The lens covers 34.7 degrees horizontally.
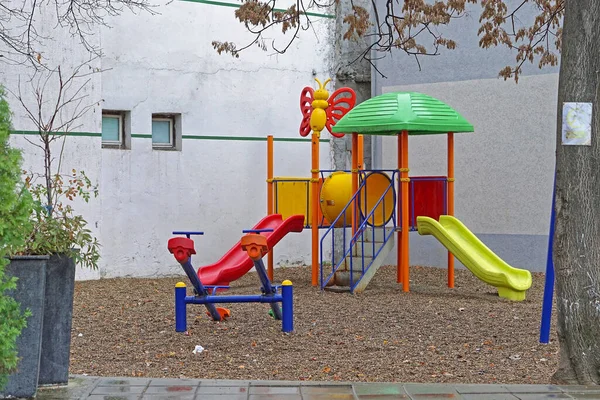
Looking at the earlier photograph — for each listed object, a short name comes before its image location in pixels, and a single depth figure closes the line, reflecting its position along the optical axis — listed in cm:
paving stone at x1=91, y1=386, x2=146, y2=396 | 629
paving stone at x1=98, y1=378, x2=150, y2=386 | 660
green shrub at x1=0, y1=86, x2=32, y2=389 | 534
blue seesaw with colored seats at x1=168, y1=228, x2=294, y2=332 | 838
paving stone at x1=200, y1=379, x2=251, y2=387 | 659
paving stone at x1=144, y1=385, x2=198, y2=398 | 628
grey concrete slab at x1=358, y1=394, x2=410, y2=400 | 619
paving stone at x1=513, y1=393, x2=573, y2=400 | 622
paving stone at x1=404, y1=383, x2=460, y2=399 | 628
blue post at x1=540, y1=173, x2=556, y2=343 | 766
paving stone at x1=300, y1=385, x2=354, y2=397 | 635
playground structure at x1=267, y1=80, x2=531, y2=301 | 1216
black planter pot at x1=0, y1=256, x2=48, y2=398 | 591
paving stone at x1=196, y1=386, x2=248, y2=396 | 632
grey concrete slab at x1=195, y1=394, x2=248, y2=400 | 614
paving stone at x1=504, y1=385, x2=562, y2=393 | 642
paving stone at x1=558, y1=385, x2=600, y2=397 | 645
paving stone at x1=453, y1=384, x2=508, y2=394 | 641
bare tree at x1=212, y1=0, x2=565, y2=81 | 944
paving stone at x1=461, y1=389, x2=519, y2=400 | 620
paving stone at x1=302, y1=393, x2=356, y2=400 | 616
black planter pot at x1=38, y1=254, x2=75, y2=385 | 630
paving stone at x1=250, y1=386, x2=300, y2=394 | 634
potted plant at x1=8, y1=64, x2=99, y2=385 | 616
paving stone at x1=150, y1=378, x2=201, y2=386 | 658
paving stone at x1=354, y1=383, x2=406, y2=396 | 636
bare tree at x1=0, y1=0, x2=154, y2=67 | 1260
